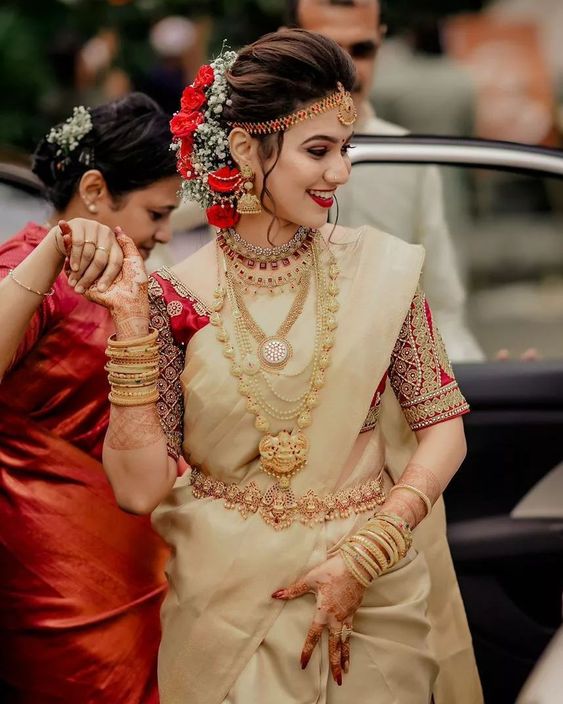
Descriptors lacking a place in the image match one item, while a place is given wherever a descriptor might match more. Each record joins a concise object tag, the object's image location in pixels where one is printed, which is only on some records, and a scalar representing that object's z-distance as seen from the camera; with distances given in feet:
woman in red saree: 14.96
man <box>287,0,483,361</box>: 18.86
